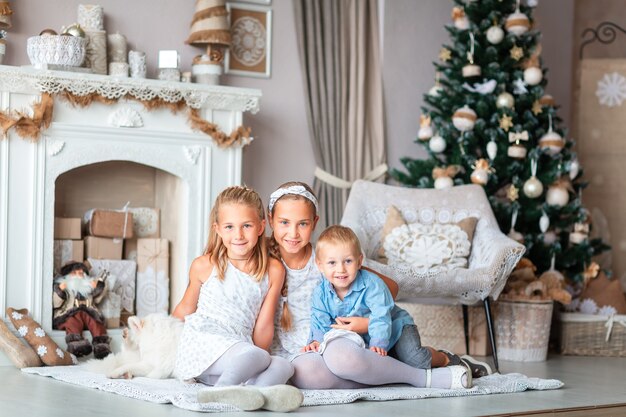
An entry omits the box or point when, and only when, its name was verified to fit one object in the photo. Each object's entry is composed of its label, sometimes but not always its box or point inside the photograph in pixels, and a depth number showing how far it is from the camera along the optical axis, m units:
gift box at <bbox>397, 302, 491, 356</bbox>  5.37
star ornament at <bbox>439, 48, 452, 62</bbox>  5.83
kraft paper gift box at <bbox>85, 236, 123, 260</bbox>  5.14
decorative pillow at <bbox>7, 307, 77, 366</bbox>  4.52
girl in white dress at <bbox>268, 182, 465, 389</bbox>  3.59
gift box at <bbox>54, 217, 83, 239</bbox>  5.07
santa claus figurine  4.79
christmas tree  5.64
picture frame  5.57
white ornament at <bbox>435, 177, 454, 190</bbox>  5.60
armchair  4.61
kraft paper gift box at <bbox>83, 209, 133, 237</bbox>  5.13
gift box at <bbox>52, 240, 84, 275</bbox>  5.04
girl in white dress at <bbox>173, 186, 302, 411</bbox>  3.55
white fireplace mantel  4.77
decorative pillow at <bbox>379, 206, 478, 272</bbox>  4.90
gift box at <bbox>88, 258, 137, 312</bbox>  5.14
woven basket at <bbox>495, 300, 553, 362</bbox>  5.20
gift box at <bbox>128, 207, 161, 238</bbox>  5.43
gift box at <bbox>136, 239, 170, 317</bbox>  5.28
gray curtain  5.81
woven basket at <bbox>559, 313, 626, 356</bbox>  5.49
